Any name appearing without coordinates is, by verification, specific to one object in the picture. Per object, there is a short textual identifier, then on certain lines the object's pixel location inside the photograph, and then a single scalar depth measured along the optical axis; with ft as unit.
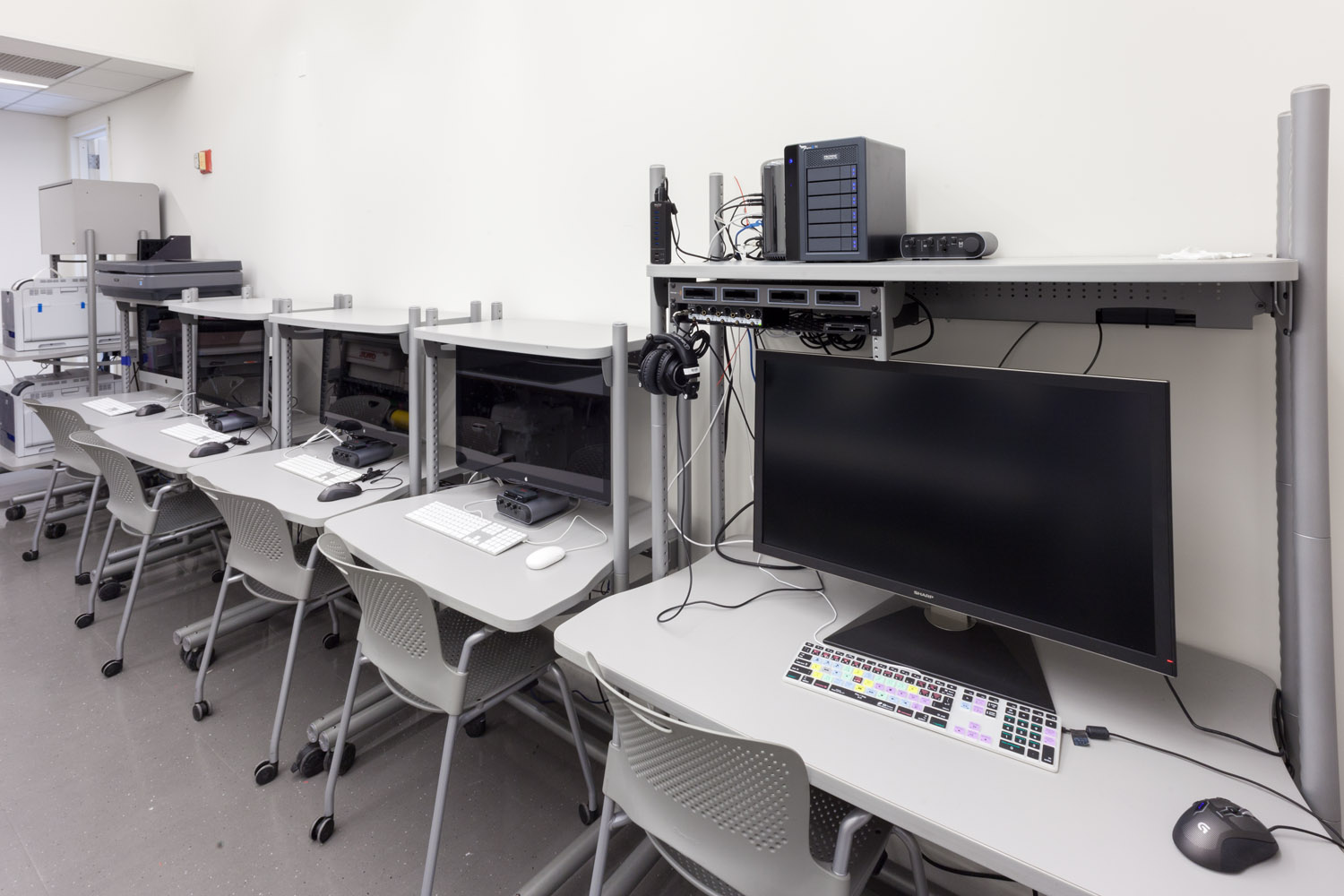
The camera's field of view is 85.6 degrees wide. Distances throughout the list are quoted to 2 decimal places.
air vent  13.12
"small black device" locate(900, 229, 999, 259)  4.43
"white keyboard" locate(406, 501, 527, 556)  6.43
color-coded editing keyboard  3.76
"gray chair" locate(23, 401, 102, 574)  10.73
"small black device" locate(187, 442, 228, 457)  9.28
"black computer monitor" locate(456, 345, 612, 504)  6.68
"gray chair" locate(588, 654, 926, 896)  3.51
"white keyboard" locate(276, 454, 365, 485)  8.29
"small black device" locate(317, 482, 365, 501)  7.54
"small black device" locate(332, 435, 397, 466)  8.73
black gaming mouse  2.95
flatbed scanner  11.93
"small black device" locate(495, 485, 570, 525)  6.94
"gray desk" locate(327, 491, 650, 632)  5.38
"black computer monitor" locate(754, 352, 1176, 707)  3.86
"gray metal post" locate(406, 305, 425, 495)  7.79
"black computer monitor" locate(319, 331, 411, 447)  8.64
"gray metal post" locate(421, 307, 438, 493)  7.89
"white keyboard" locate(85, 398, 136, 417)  11.72
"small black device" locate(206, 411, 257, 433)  10.38
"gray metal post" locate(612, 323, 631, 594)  6.04
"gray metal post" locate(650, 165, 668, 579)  5.64
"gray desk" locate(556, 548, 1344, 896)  3.04
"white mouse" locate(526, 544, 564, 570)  5.95
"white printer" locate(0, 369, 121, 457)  13.23
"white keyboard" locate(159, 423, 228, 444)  10.02
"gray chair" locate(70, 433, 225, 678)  8.98
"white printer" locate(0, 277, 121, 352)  13.06
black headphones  5.24
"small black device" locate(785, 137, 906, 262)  4.49
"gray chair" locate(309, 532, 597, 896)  5.51
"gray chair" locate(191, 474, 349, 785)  7.19
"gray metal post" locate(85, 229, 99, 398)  13.43
